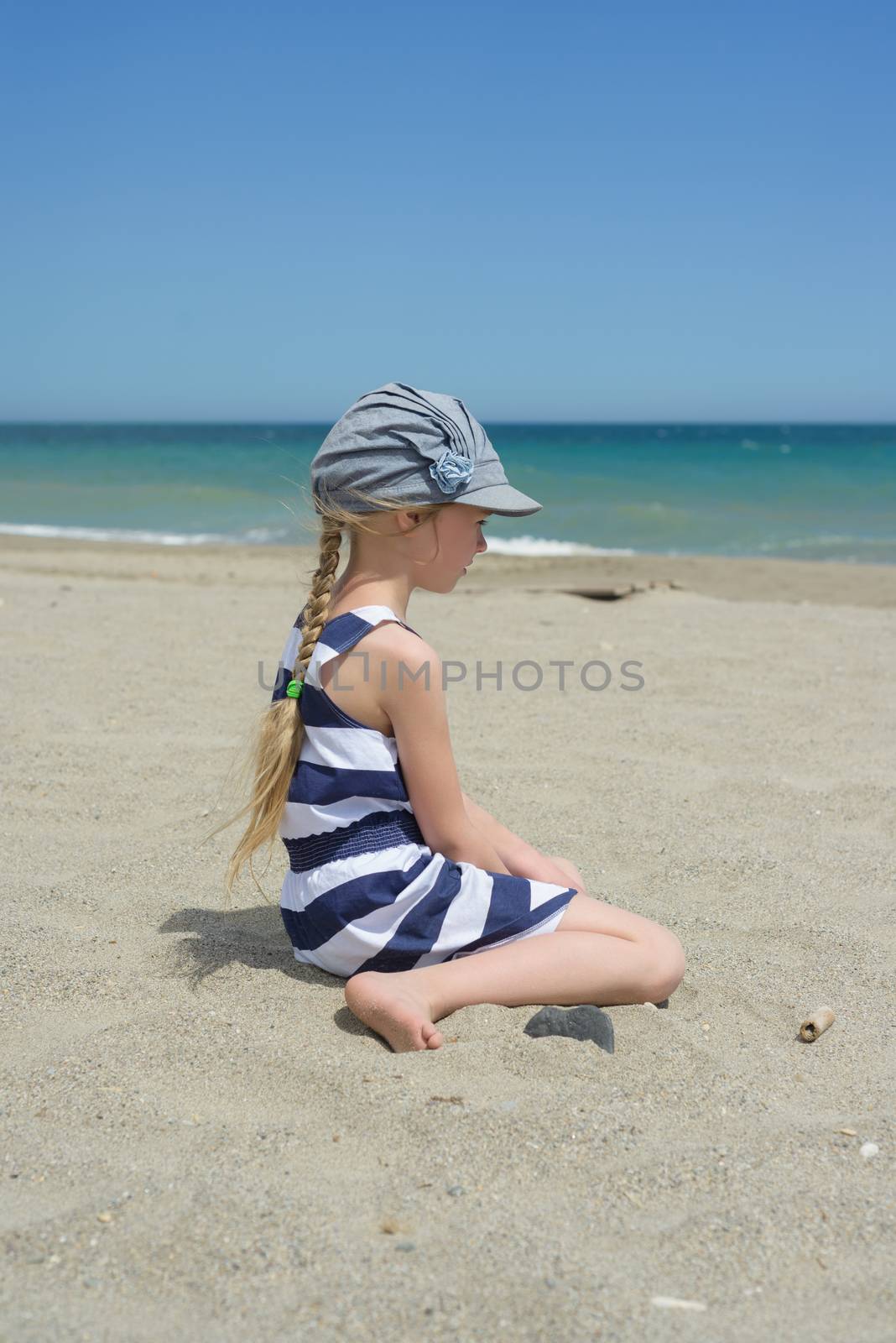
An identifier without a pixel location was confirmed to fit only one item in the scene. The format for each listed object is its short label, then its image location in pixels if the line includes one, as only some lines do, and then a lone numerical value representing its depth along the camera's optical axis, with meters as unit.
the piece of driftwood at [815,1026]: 2.22
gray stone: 2.11
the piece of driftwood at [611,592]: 7.99
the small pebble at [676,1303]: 1.42
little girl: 2.21
